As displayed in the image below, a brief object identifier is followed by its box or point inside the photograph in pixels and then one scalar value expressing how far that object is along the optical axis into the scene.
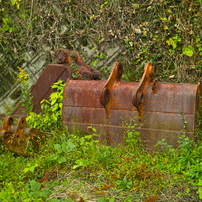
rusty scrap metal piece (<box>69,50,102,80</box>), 4.20
